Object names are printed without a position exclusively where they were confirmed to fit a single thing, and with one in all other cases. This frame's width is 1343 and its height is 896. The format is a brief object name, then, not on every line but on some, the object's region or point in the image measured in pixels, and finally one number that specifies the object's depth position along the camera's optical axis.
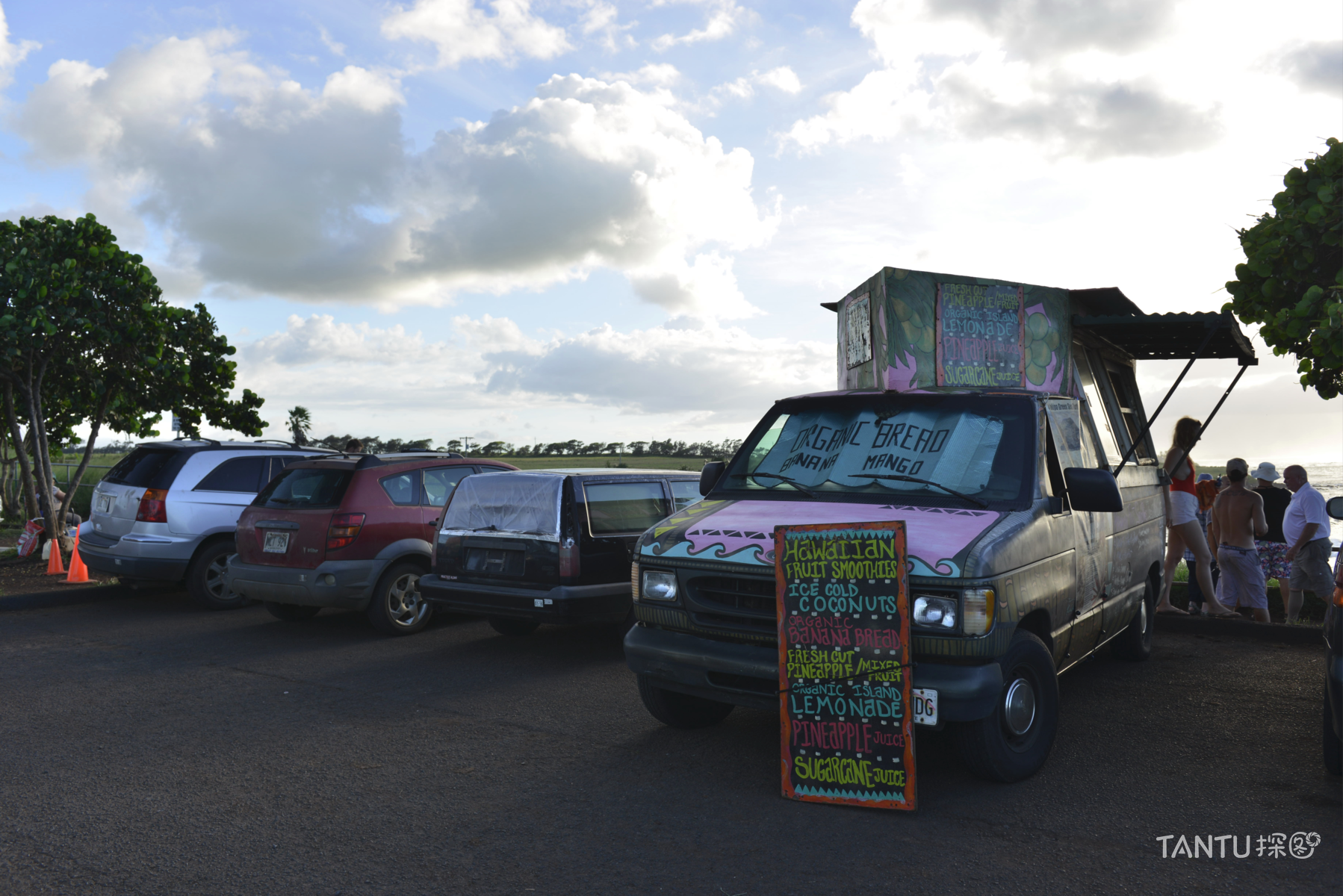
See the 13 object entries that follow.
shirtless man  9.56
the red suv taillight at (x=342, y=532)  8.70
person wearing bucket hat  11.09
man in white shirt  9.30
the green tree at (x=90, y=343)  12.35
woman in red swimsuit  9.57
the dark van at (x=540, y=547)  7.49
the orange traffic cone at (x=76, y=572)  11.88
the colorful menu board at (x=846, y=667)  4.29
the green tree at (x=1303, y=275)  5.12
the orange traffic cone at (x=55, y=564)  12.56
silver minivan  10.29
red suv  8.70
